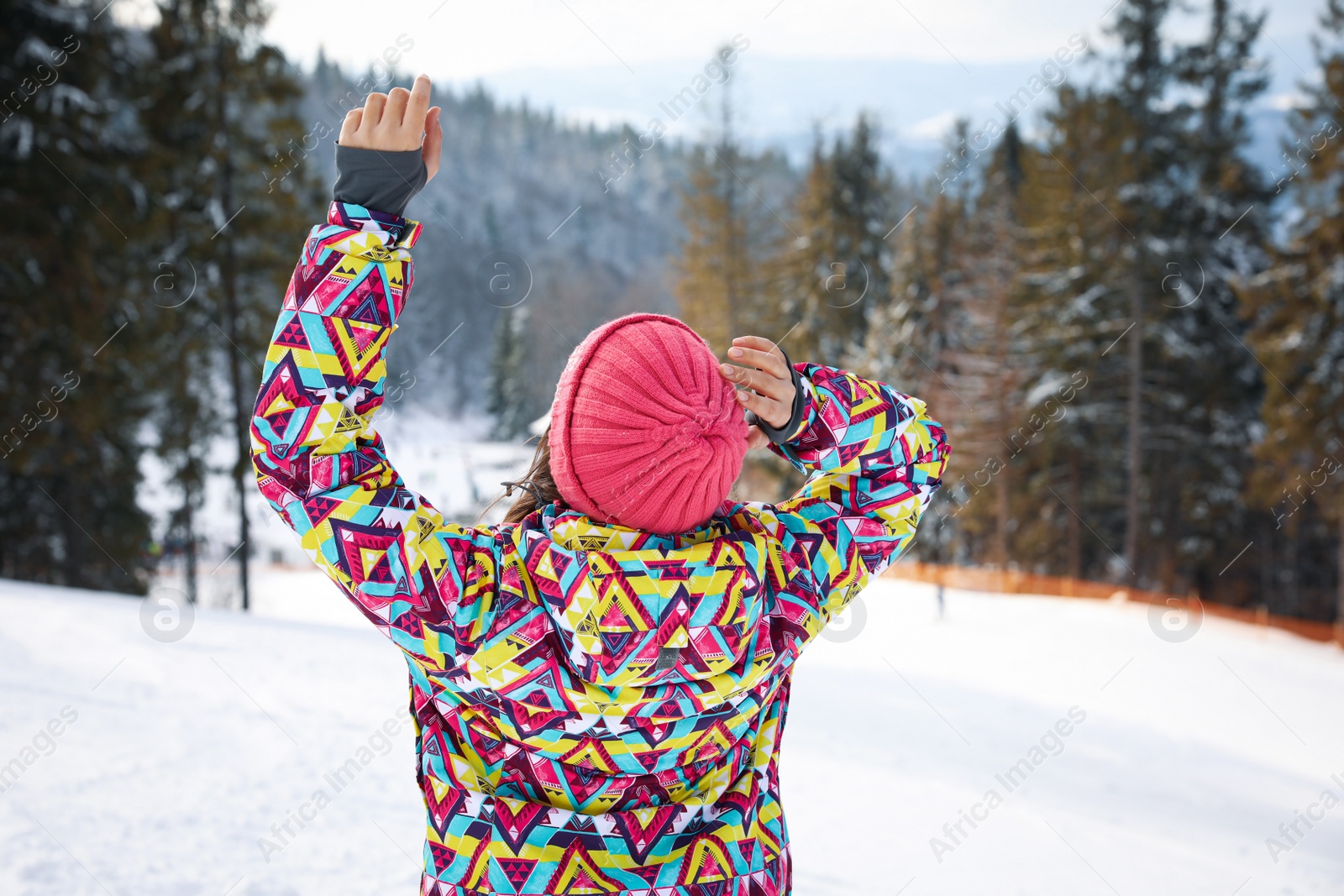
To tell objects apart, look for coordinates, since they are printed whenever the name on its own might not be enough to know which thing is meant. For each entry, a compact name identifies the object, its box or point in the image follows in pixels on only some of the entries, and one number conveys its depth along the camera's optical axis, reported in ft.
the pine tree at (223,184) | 44.16
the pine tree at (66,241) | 37.70
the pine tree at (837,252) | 84.17
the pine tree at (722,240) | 76.89
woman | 4.16
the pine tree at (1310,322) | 56.54
